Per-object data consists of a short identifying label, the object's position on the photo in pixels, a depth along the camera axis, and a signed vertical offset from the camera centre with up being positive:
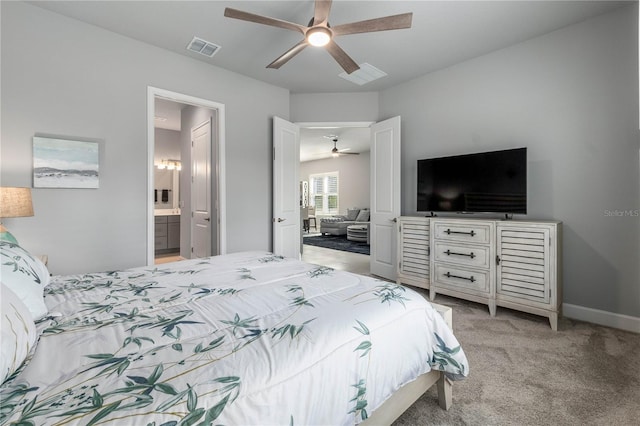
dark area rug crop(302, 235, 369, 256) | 6.84 -0.83
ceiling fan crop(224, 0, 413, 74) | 2.06 +1.36
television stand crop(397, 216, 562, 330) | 2.58 -0.50
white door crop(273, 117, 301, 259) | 4.05 +0.33
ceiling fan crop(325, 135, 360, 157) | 7.65 +1.93
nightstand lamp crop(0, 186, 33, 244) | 2.02 +0.06
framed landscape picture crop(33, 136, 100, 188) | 2.53 +0.44
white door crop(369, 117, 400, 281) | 4.05 +0.24
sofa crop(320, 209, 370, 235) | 8.95 -0.30
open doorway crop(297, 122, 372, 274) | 6.05 +0.67
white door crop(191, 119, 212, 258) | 4.35 +0.34
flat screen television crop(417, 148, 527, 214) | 2.92 +0.32
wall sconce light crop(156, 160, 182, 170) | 6.30 +1.02
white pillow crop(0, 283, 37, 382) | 0.75 -0.35
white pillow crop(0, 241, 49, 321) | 1.11 -0.26
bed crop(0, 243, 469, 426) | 0.71 -0.44
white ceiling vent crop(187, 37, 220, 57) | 3.07 +1.78
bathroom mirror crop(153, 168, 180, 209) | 6.36 +0.51
